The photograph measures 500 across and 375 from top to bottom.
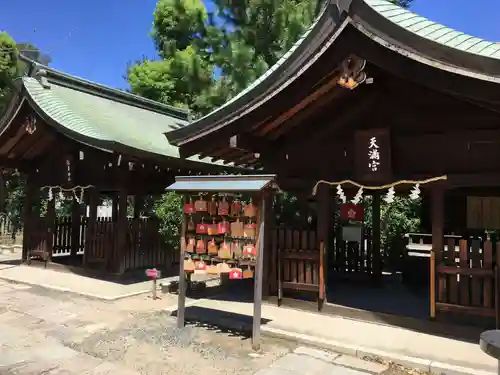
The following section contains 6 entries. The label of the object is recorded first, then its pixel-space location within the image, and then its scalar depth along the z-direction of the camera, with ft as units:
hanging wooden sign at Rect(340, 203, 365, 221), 35.68
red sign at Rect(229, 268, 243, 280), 20.93
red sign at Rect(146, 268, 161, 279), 29.58
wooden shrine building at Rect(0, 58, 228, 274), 37.01
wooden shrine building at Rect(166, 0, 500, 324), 19.65
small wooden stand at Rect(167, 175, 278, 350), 20.01
